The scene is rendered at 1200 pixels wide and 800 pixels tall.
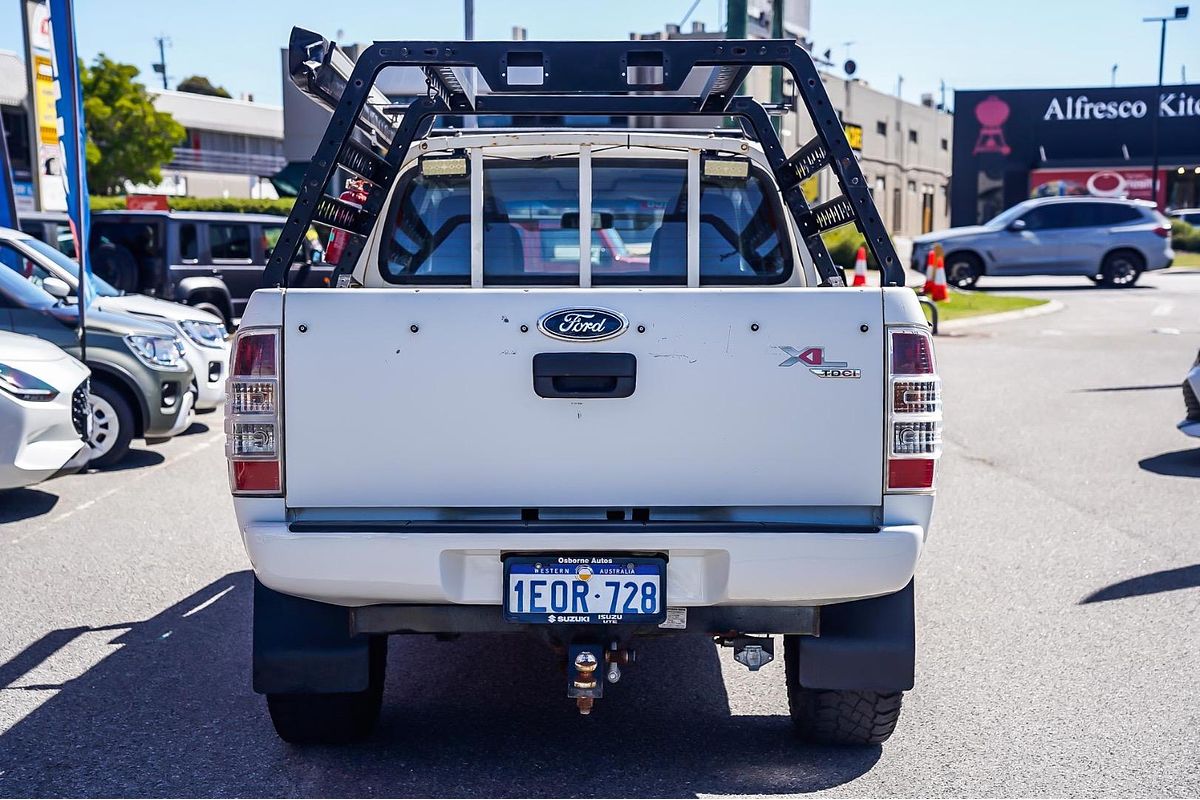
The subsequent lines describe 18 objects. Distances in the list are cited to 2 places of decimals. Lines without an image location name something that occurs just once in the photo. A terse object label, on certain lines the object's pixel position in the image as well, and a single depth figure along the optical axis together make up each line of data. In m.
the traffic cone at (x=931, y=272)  21.70
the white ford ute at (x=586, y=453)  3.73
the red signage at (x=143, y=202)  23.24
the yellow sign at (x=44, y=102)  16.33
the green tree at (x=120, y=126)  50.59
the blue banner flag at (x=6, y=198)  12.84
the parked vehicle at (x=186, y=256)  16.62
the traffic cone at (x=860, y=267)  18.69
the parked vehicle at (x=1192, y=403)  9.31
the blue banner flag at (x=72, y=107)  10.12
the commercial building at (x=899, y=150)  53.53
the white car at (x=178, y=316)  10.52
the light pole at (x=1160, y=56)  46.06
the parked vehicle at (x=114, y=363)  9.66
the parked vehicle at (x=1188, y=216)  43.81
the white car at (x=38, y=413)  7.68
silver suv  26.70
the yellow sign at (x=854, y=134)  20.86
